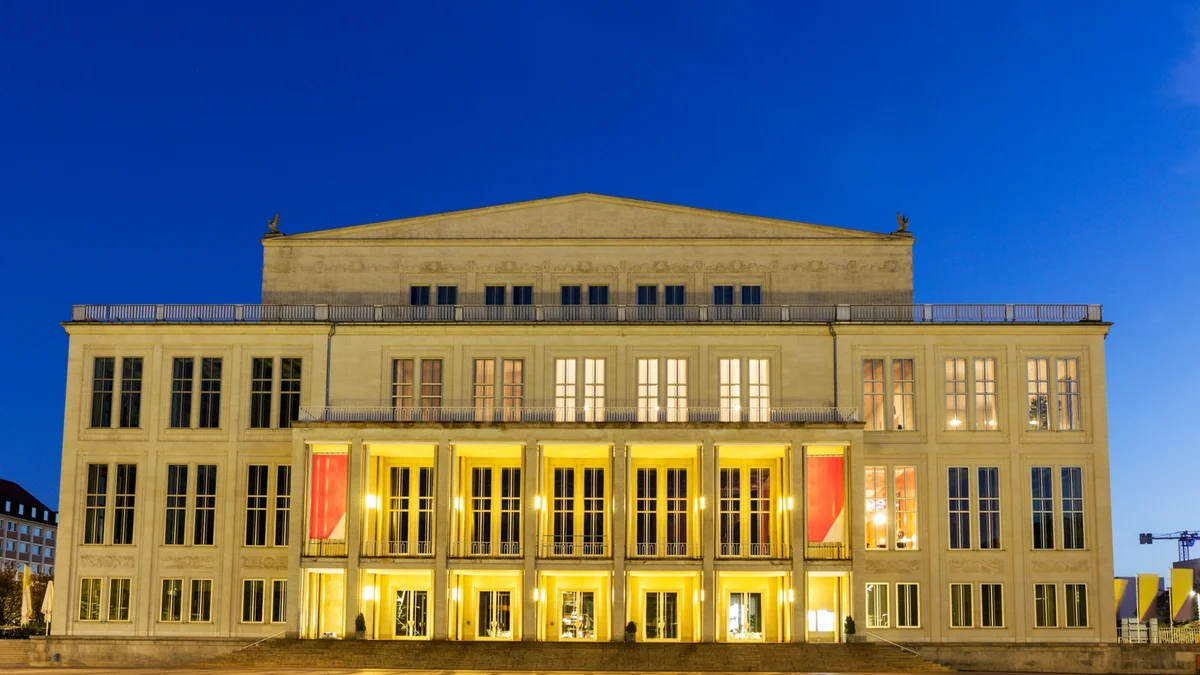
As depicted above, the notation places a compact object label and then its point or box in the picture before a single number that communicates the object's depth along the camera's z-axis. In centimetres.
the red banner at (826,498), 4766
